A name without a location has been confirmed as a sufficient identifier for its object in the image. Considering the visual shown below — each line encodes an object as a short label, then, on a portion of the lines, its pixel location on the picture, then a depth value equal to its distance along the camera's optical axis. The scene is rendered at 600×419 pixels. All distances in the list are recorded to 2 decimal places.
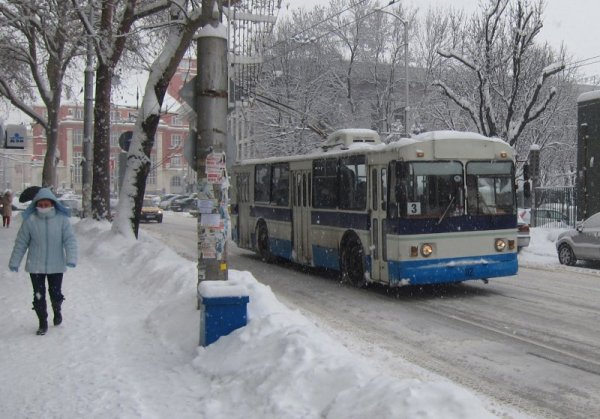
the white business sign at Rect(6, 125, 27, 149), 15.87
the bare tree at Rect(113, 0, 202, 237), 15.95
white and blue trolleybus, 10.67
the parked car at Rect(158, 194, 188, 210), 61.15
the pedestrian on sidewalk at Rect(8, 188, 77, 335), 7.48
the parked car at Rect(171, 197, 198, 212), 59.28
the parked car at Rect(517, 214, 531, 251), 18.25
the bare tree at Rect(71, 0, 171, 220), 17.17
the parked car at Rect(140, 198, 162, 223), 40.25
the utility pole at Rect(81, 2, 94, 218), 21.95
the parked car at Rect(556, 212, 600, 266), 16.00
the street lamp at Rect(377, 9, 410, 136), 27.95
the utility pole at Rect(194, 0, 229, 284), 6.72
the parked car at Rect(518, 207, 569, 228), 25.24
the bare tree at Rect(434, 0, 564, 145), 25.48
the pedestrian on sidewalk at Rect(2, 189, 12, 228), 29.62
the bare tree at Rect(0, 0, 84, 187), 16.72
